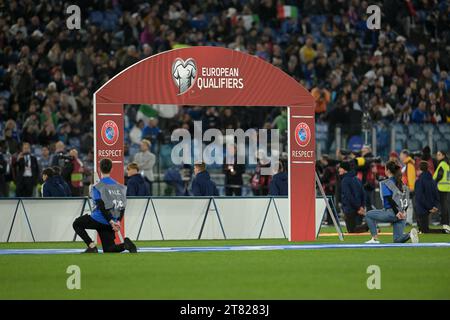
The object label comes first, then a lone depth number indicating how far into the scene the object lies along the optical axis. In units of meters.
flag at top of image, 44.44
